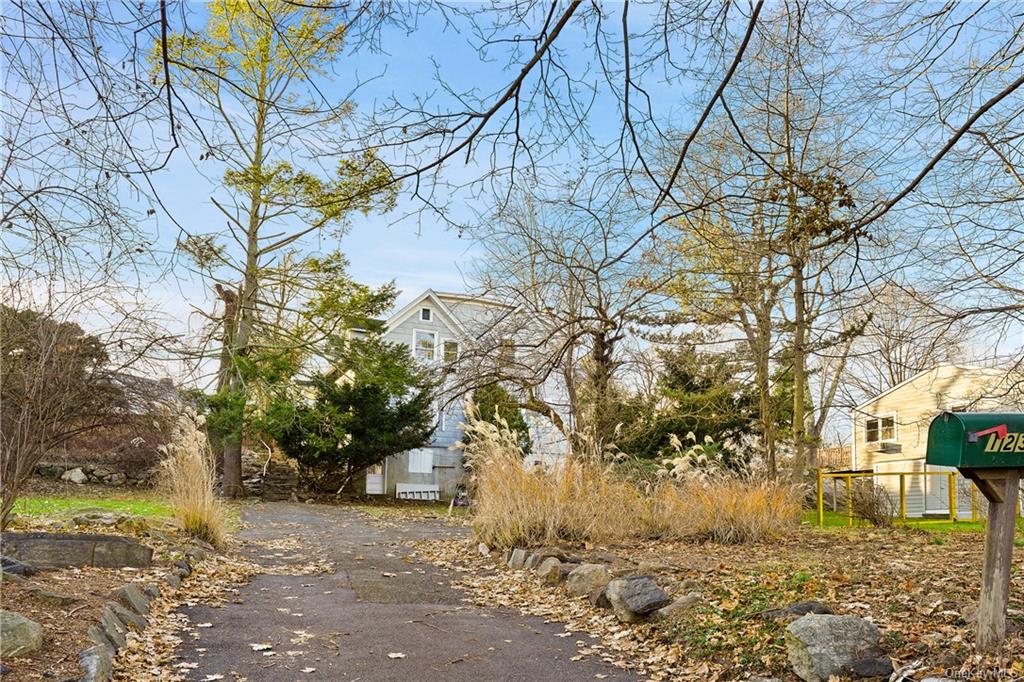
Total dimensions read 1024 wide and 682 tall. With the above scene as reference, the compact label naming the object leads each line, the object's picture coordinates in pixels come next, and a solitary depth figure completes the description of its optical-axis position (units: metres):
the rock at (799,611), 5.50
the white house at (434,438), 25.34
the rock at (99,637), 4.88
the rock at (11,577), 5.39
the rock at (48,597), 5.23
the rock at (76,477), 21.23
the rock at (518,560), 9.33
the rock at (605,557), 8.56
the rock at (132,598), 6.00
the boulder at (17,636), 4.29
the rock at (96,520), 9.17
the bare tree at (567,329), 11.37
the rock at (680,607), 6.34
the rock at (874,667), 4.64
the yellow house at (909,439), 22.12
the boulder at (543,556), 8.86
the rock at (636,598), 6.54
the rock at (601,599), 7.18
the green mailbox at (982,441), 4.47
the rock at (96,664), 4.35
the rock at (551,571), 8.23
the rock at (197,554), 8.71
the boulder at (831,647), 4.70
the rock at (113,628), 5.16
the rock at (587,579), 7.60
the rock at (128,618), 5.64
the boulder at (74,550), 6.65
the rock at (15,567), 5.67
